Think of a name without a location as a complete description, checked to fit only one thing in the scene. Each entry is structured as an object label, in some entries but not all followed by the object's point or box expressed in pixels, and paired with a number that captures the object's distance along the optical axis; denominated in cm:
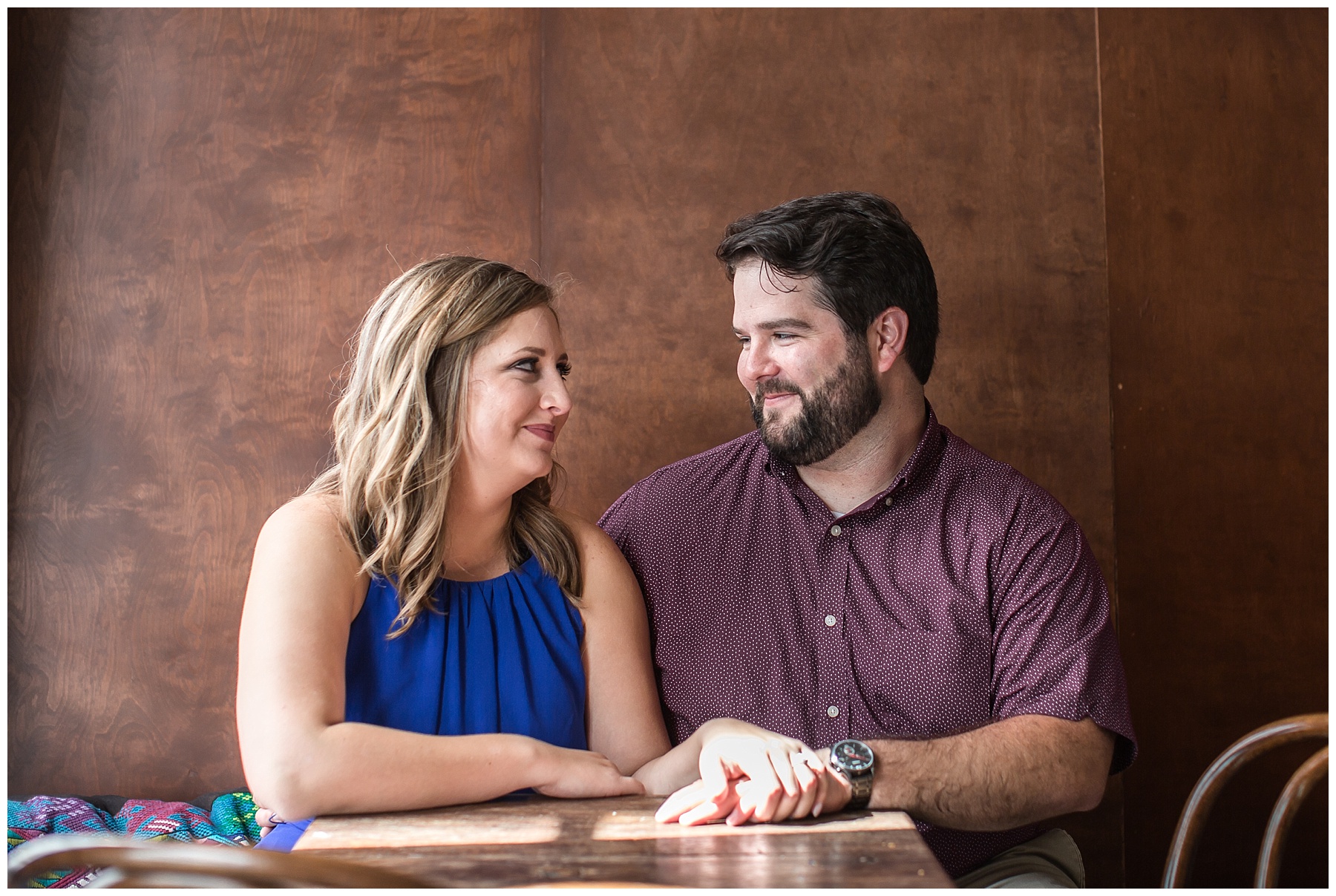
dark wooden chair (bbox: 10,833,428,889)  85
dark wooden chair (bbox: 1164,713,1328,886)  143
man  182
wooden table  115
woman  165
